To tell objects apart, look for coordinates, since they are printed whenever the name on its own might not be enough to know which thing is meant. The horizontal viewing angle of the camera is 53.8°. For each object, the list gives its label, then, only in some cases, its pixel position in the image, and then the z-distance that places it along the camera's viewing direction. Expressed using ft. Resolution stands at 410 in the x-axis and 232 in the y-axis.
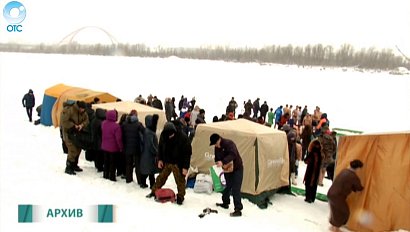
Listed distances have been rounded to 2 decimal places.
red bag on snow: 22.65
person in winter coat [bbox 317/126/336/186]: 29.99
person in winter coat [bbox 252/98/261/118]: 74.40
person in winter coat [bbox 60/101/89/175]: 27.50
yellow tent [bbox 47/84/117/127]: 44.91
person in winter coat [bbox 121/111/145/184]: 24.98
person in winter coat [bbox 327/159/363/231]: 20.33
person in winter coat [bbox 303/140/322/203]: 26.55
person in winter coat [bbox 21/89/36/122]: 52.24
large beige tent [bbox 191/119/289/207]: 25.21
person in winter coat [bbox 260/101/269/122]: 71.26
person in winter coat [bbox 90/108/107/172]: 26.84
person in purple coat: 25.49
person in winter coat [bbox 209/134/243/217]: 21.17
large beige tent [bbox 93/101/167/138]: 35.24
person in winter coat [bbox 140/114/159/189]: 24.50
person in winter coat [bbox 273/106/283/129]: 60.74
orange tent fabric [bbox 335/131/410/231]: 20.52
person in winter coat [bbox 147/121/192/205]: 21.88
